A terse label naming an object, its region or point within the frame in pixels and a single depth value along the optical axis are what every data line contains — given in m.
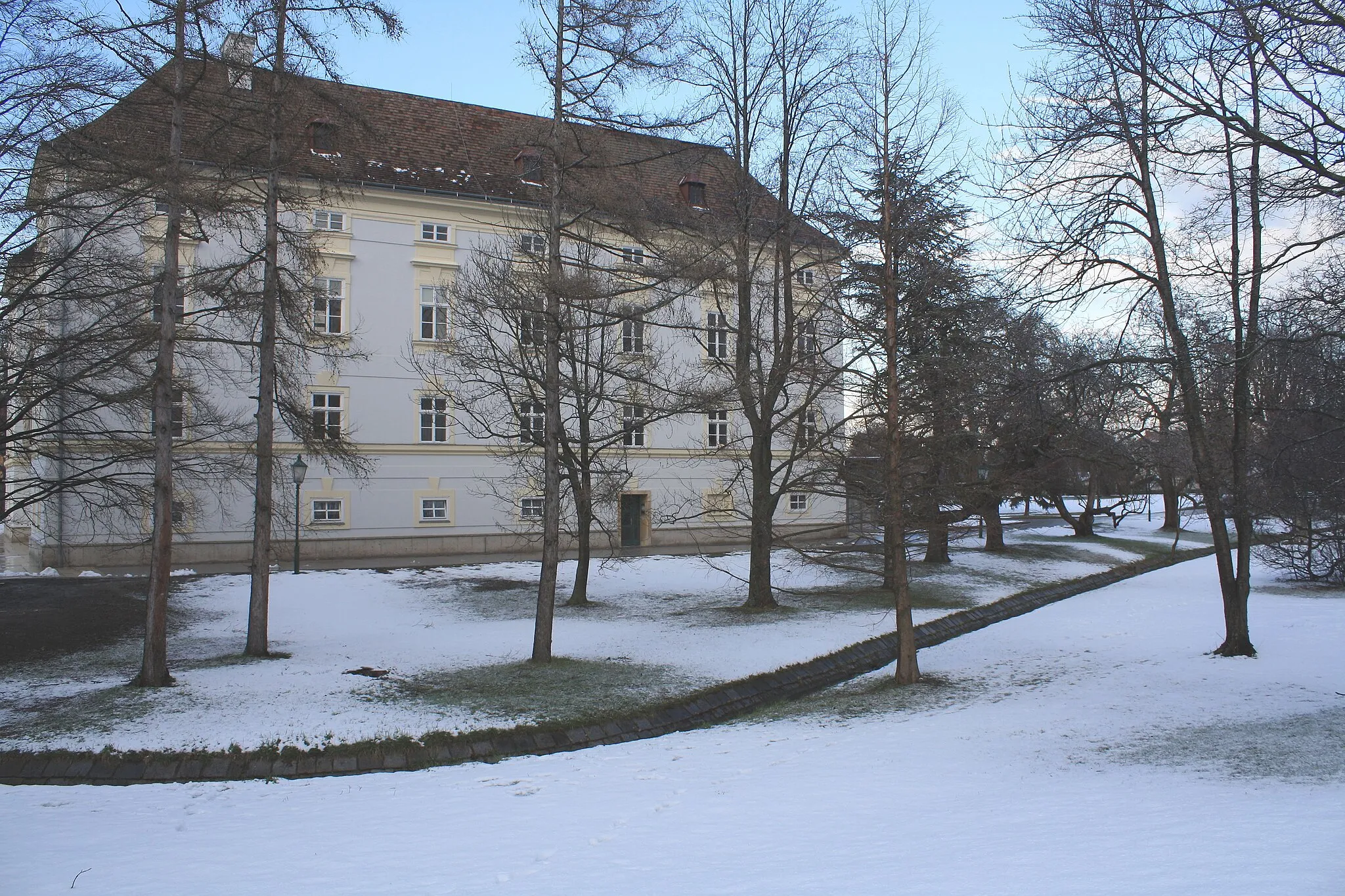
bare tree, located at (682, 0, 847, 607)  18.52
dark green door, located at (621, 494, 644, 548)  35.75
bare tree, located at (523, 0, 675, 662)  13.34
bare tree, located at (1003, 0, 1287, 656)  11.67
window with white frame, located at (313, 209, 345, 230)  29.55
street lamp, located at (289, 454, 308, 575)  22.38
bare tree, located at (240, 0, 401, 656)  13.55
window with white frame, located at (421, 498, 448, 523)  31.72
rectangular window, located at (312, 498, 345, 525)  30.17
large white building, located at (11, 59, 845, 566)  28.44
